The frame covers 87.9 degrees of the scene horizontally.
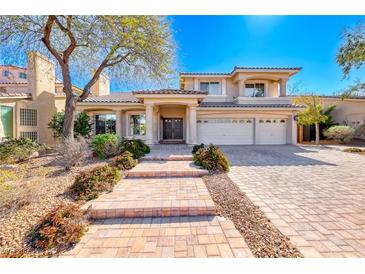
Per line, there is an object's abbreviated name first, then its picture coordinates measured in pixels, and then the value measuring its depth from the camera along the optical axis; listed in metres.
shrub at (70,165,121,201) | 4.46
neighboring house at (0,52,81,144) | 12.32
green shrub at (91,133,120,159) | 9.25
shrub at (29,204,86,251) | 2.77
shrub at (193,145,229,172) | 6.75
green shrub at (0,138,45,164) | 9.36
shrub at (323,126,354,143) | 17.50
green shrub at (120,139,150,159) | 8.84
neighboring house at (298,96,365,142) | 18.81
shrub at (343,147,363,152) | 12.90
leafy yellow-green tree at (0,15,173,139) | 8.47
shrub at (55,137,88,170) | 7.08
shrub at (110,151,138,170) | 7.11
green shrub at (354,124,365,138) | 17.17
